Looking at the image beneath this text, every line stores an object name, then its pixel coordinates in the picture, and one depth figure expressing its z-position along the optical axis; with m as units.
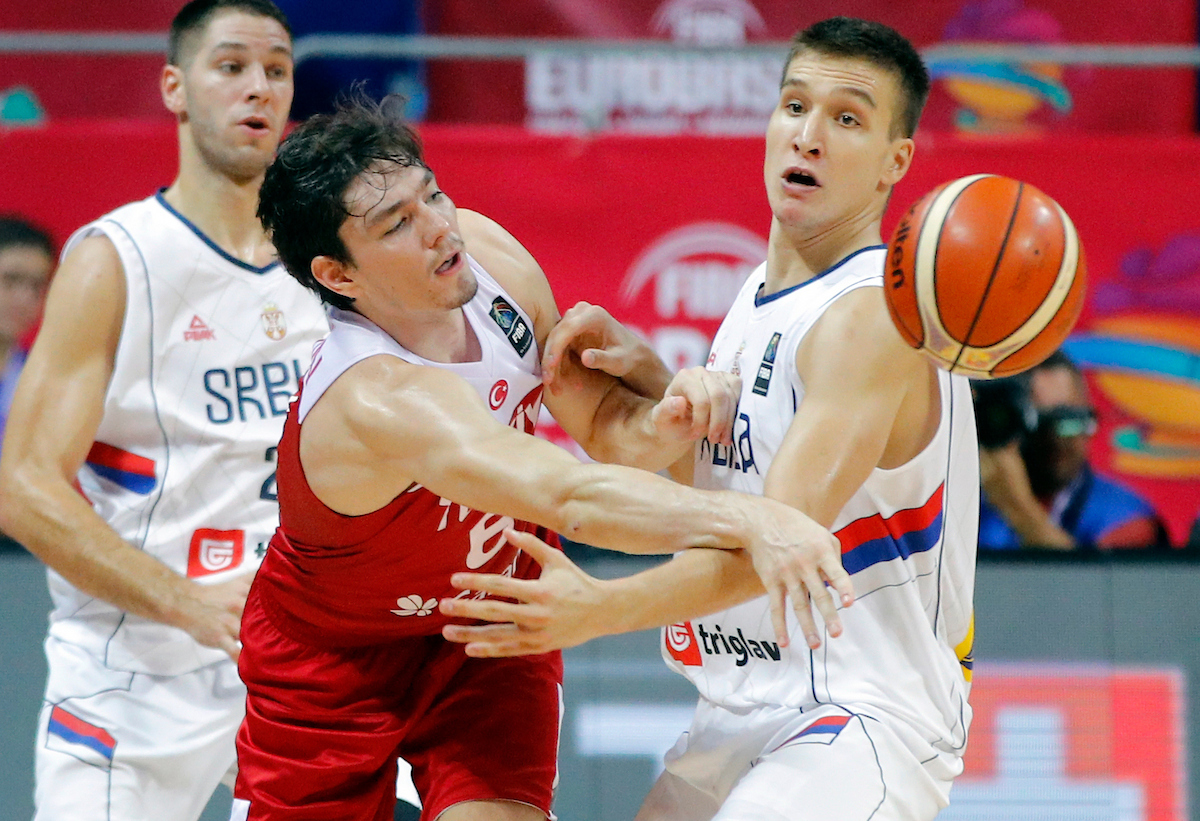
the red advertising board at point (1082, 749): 11.98
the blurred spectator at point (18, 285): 13.21
